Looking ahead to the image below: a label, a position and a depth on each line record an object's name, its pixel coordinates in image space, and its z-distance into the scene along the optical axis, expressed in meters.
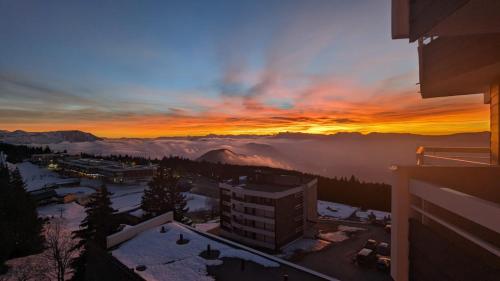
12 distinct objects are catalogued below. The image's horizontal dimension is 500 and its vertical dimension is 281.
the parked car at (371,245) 31.85
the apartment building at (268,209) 31.91
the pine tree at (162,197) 38.94
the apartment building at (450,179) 4.31
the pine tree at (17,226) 27.92
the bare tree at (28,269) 25.00
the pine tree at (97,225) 23.73
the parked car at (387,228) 40.04
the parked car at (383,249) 31.23
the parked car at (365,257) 28.66
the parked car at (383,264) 27.25
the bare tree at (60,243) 22.98
